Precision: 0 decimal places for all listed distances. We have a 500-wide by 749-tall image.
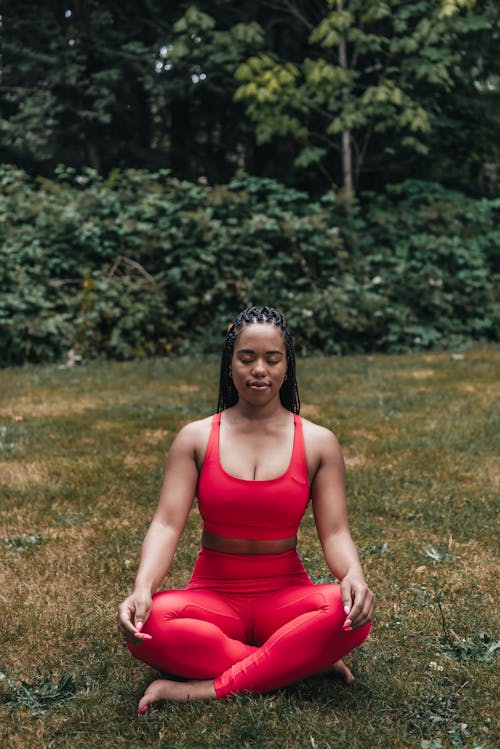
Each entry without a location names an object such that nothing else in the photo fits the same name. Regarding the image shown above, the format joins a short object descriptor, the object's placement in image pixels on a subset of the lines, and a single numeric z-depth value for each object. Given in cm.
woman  236
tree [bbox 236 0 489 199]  1062
